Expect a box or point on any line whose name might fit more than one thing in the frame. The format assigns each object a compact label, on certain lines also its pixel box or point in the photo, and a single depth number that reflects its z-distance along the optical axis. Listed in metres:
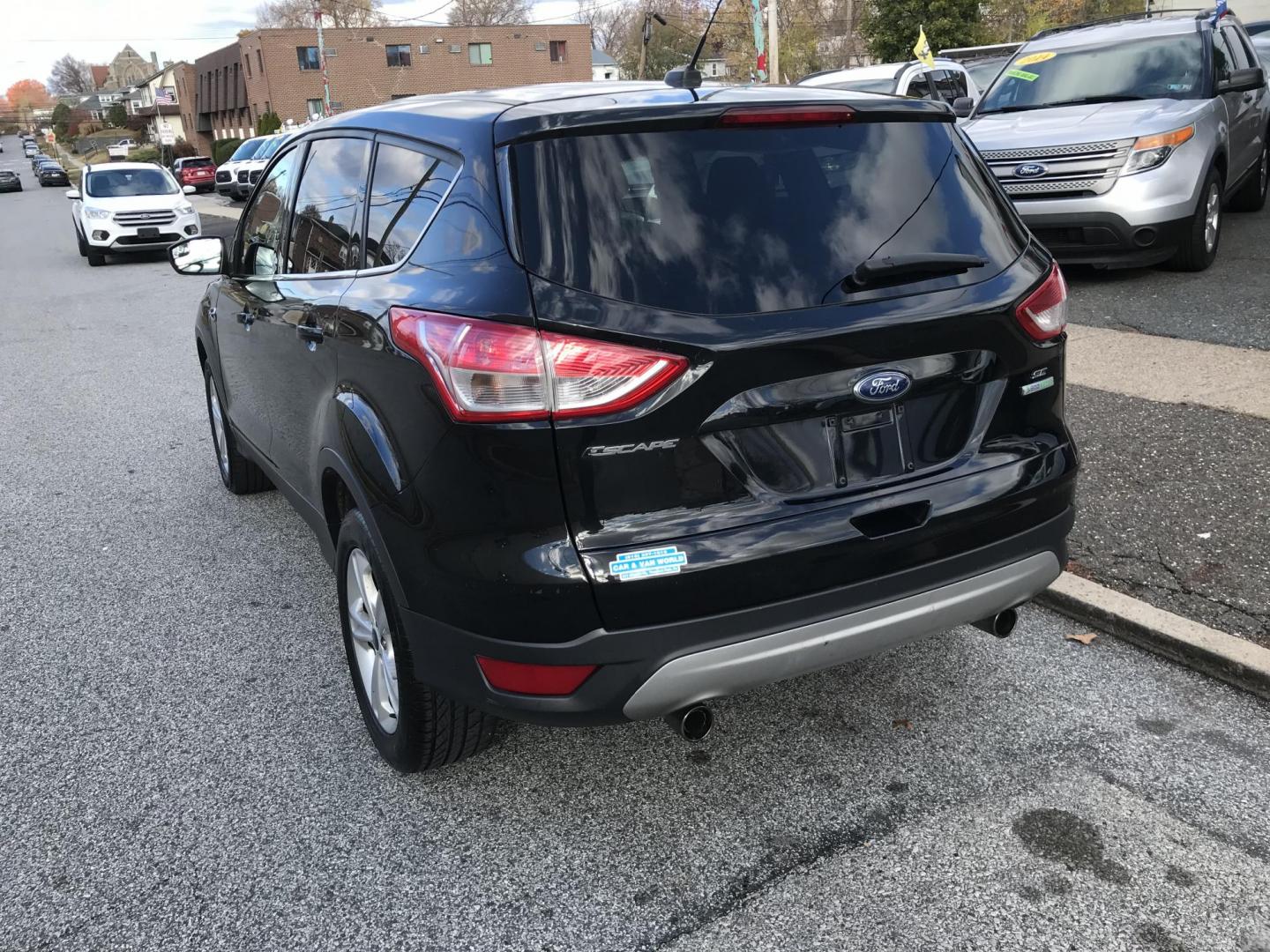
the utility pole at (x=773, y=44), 26.92
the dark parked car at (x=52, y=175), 68.00
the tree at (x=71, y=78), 182.88
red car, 43.88
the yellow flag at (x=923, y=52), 14.72
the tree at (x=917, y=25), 33.12
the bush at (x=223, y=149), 63.34
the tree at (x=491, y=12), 83.38
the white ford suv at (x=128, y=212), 19.19
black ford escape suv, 2.49
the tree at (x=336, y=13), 82.25
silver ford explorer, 8.68
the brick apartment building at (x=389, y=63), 66.88
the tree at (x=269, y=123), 58.97
